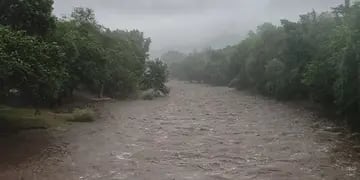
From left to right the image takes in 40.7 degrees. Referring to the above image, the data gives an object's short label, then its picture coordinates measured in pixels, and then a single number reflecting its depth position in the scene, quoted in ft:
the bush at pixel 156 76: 250.16
